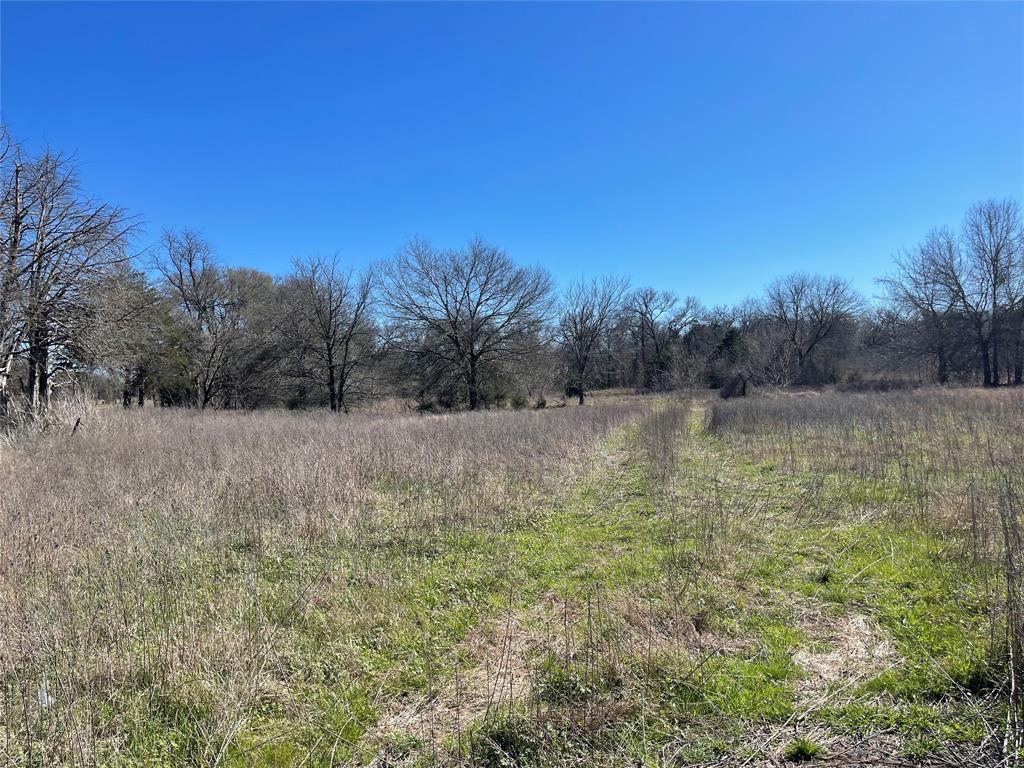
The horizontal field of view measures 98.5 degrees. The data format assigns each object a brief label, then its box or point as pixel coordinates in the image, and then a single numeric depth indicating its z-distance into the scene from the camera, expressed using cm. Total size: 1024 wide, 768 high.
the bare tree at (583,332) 4134
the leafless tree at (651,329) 5334
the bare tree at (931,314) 3350
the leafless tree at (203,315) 2777
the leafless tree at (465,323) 2969
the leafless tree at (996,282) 3131
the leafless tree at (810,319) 4779
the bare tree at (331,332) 2747
